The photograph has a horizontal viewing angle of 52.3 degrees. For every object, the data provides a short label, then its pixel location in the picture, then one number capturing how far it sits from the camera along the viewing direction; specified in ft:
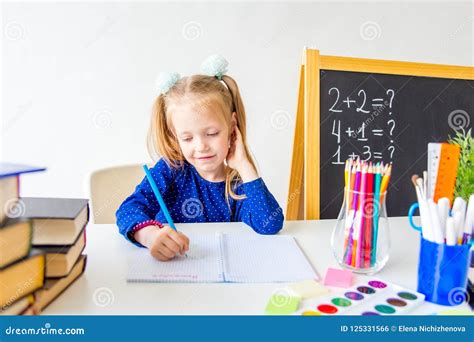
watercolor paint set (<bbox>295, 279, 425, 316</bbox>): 1.93
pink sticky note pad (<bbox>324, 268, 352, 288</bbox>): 2.17
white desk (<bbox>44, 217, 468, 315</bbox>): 1.94
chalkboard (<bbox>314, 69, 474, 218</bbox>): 3.58
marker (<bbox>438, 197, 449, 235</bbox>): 2.09
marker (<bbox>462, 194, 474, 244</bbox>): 2.11
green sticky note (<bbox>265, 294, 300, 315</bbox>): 1.92
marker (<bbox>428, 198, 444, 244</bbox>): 2.05
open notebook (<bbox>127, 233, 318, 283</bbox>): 2.23
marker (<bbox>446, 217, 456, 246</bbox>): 2.02
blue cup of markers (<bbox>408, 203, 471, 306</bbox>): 2.03
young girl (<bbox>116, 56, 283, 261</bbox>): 3.25
